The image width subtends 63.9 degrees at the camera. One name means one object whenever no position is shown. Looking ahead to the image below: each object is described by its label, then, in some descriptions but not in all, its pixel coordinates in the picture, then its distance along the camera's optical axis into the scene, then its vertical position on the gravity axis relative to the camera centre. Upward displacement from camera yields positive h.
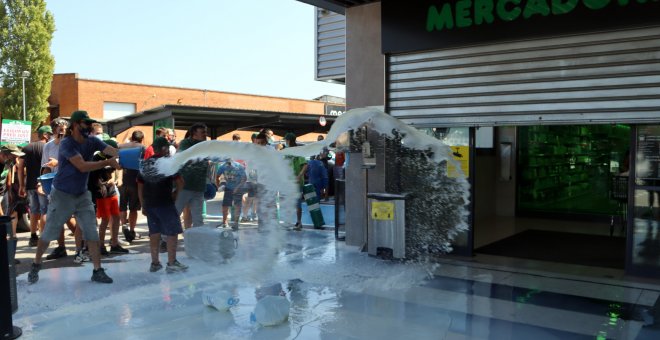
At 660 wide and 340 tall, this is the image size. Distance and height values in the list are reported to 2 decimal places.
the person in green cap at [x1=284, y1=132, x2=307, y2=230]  9.62 -0.24
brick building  31.20 +3.82
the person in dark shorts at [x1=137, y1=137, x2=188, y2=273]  6.35 -0.63
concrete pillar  8.09 +1.11
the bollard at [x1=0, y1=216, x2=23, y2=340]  4.22 -1.07
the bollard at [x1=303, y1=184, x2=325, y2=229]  10.18 -0.92
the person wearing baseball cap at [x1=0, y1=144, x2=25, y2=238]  7.50 -0.31
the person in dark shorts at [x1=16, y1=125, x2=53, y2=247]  8.23 -0.30
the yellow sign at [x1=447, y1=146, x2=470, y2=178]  7.45 -0.06
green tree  32.38 +6.38
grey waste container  7.16 -0.93
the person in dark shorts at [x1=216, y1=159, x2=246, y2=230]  7.75 -0.50
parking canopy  13.37 +1.10
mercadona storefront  6.08 +0.99
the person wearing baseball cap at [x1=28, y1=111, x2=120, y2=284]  5.82 -0.42
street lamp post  31.59 +4.94
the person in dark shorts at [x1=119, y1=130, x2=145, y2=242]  8.23 -0.66
